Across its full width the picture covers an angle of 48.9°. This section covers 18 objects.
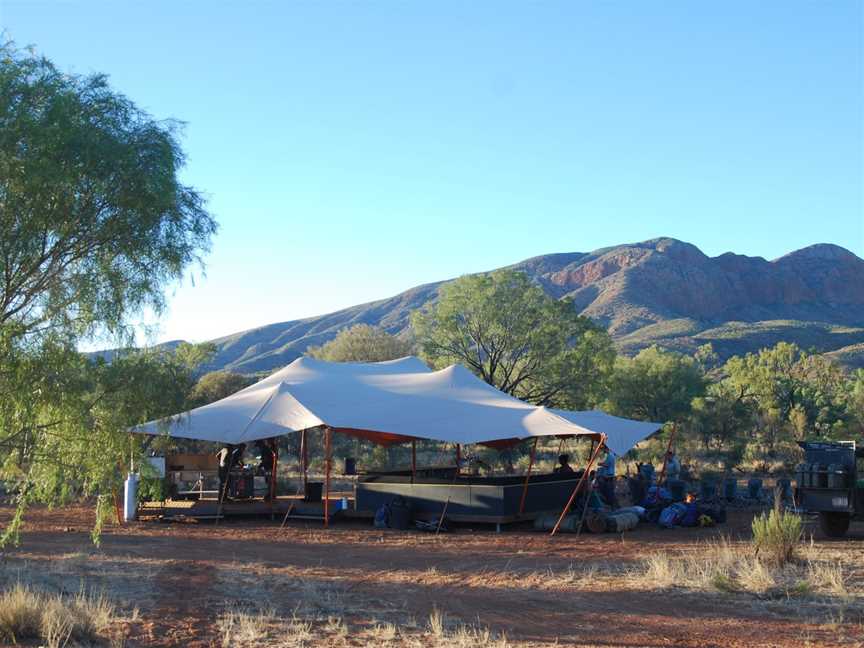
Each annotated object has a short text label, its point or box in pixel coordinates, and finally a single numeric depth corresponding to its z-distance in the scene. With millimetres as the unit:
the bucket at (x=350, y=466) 21266
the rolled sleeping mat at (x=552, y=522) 15359
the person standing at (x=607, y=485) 17891
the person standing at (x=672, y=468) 21625
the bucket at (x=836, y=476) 13688
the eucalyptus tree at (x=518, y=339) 30391
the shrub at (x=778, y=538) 10969
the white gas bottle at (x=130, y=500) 16703
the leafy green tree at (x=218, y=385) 36303
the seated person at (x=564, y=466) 17719
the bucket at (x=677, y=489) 18119
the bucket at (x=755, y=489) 20078
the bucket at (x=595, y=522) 15273
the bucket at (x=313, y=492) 18078
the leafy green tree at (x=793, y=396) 35312
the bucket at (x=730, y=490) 19453
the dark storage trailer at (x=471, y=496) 15688
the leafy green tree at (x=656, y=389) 37750
